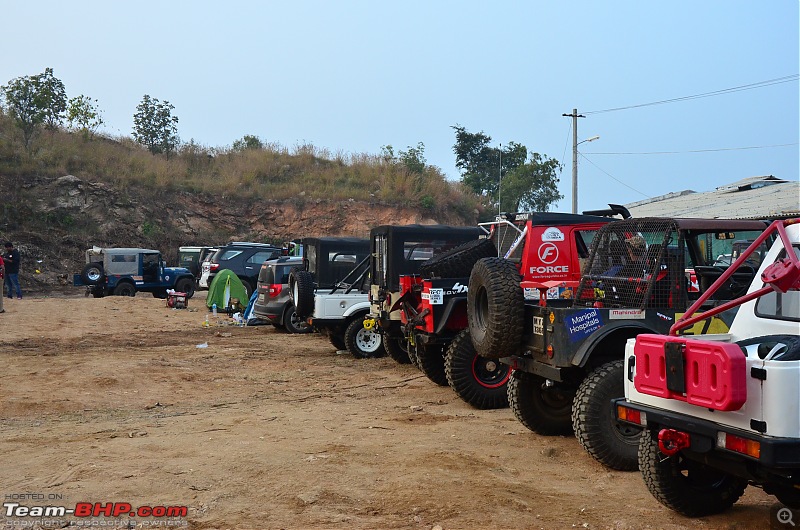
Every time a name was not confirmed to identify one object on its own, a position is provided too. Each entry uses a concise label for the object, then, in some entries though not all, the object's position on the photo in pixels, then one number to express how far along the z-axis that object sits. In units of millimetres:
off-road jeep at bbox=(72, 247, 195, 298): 28859
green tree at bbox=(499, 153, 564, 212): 46375
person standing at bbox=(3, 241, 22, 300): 26109
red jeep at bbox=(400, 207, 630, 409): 9141
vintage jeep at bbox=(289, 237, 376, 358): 14070
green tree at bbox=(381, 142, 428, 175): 49469
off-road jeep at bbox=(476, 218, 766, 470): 6340
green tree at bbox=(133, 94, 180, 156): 50250
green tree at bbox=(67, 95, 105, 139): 45188
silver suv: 17828
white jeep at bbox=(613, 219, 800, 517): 4020
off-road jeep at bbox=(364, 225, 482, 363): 12273
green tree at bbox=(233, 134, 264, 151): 53344
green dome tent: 22656
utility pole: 28531
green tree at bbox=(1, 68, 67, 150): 41875
